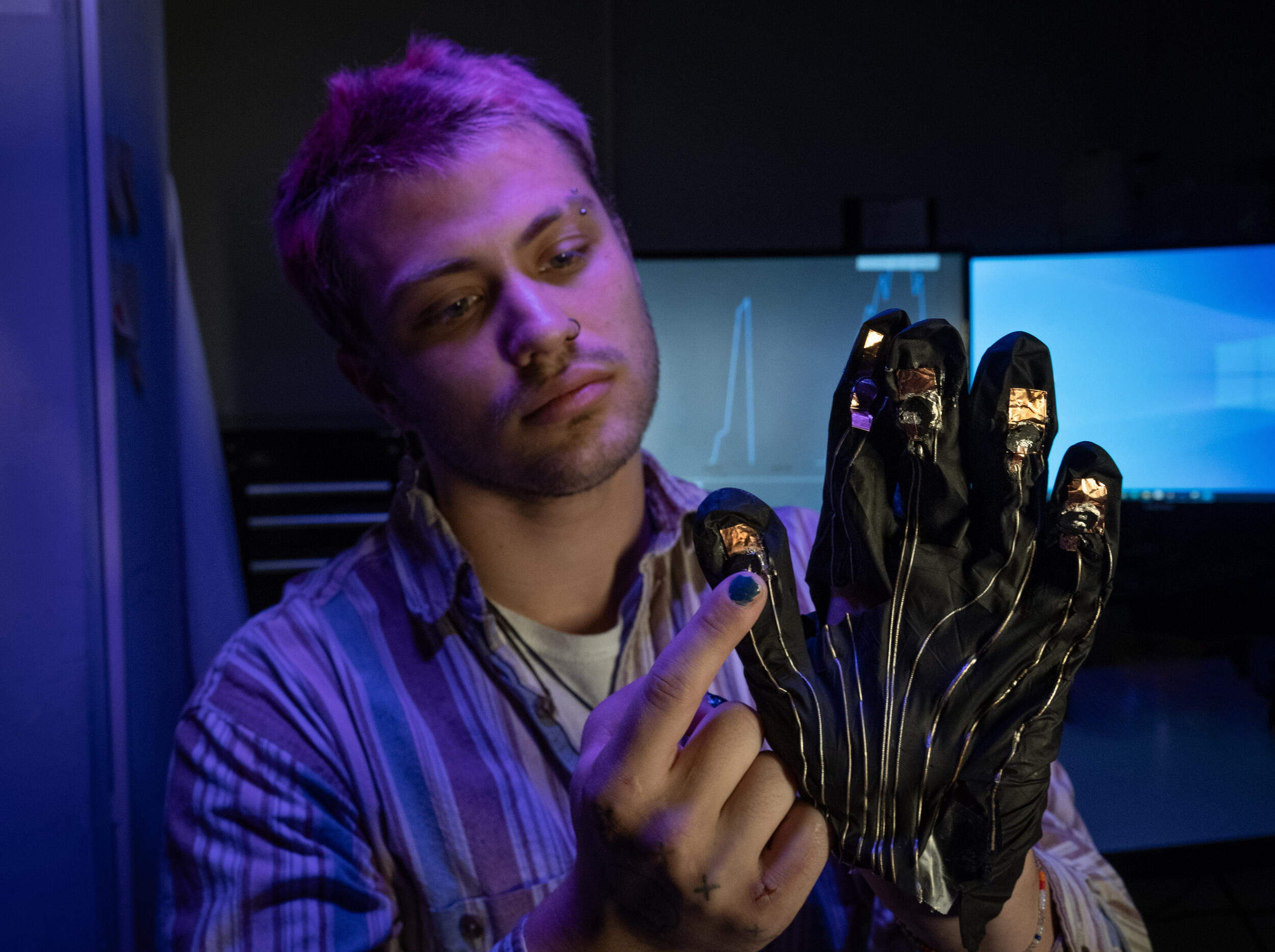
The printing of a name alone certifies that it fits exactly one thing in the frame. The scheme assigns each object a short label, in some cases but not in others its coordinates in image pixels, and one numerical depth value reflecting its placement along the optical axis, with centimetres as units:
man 68
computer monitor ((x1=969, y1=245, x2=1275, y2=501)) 149
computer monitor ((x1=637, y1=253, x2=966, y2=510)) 162
